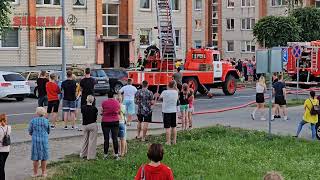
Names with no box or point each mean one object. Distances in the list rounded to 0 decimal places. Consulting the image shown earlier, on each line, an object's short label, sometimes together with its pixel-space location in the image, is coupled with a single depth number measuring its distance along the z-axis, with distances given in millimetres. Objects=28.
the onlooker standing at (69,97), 19698
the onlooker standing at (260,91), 23688
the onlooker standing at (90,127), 14844
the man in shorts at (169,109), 16797
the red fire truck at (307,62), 41291
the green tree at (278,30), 49469
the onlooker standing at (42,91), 21156
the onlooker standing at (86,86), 19500
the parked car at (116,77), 36062
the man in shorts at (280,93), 23422
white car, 31297
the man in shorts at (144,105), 17359
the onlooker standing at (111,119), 14836
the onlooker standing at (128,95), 20000
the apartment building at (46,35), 41781
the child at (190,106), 20438
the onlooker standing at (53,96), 19905
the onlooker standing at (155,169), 8258
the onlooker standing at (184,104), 20000
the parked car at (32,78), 33812
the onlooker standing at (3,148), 12252
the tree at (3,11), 21688
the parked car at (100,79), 35594
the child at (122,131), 15273
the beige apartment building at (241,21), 69125
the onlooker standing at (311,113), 18844
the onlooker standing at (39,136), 13039
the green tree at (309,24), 53625
